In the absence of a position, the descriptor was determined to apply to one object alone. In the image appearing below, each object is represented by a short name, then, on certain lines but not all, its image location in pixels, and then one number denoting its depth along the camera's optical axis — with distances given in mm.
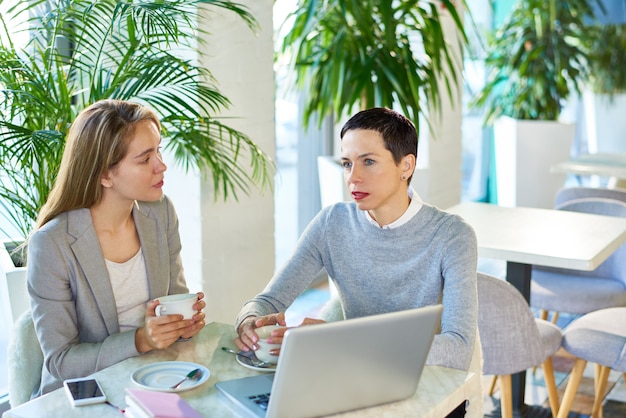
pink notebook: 1489
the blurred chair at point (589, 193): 4359
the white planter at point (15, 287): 2416
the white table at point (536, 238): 3021
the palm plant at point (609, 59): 7715
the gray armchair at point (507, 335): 2668
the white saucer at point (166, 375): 1670
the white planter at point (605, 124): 8328
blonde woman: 1972
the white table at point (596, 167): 5054
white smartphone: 1585
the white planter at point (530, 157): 6848
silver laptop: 1425
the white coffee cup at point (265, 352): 1815
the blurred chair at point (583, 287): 3516
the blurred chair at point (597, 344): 2875
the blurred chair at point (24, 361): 2055
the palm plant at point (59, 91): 2402
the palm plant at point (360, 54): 4066
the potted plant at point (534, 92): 6836
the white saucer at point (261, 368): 1791
